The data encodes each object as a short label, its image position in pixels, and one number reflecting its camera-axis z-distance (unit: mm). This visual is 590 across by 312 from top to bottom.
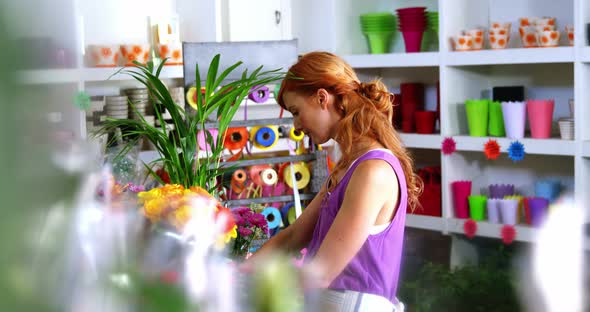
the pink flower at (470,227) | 3330
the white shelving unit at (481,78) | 3053
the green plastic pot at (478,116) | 3299
